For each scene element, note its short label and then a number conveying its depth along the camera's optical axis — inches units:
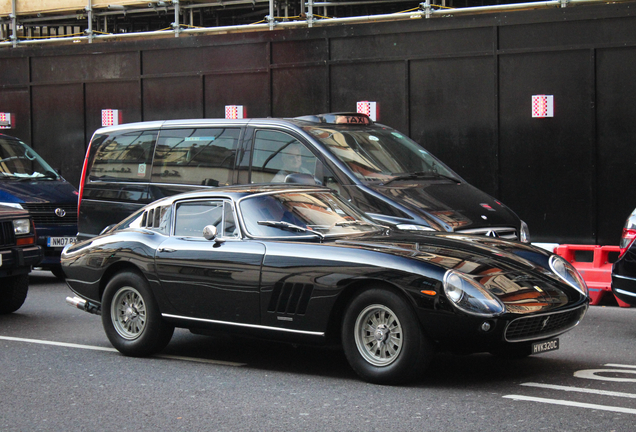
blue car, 492.1
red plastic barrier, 414.6
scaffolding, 631.8
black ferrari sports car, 231.6
